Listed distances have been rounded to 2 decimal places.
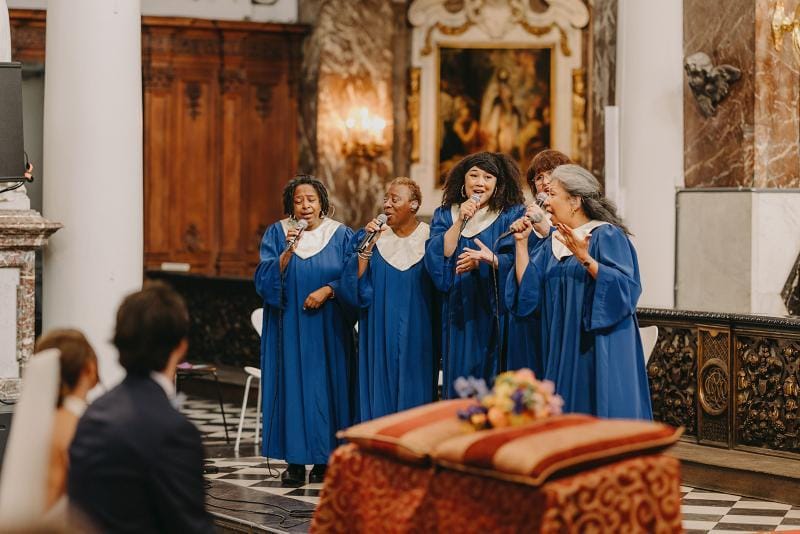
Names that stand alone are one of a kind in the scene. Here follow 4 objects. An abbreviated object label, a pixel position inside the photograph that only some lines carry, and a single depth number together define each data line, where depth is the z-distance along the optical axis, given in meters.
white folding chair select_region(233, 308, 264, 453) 8.60
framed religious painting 14.05
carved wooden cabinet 13.79
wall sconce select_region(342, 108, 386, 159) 13.73
